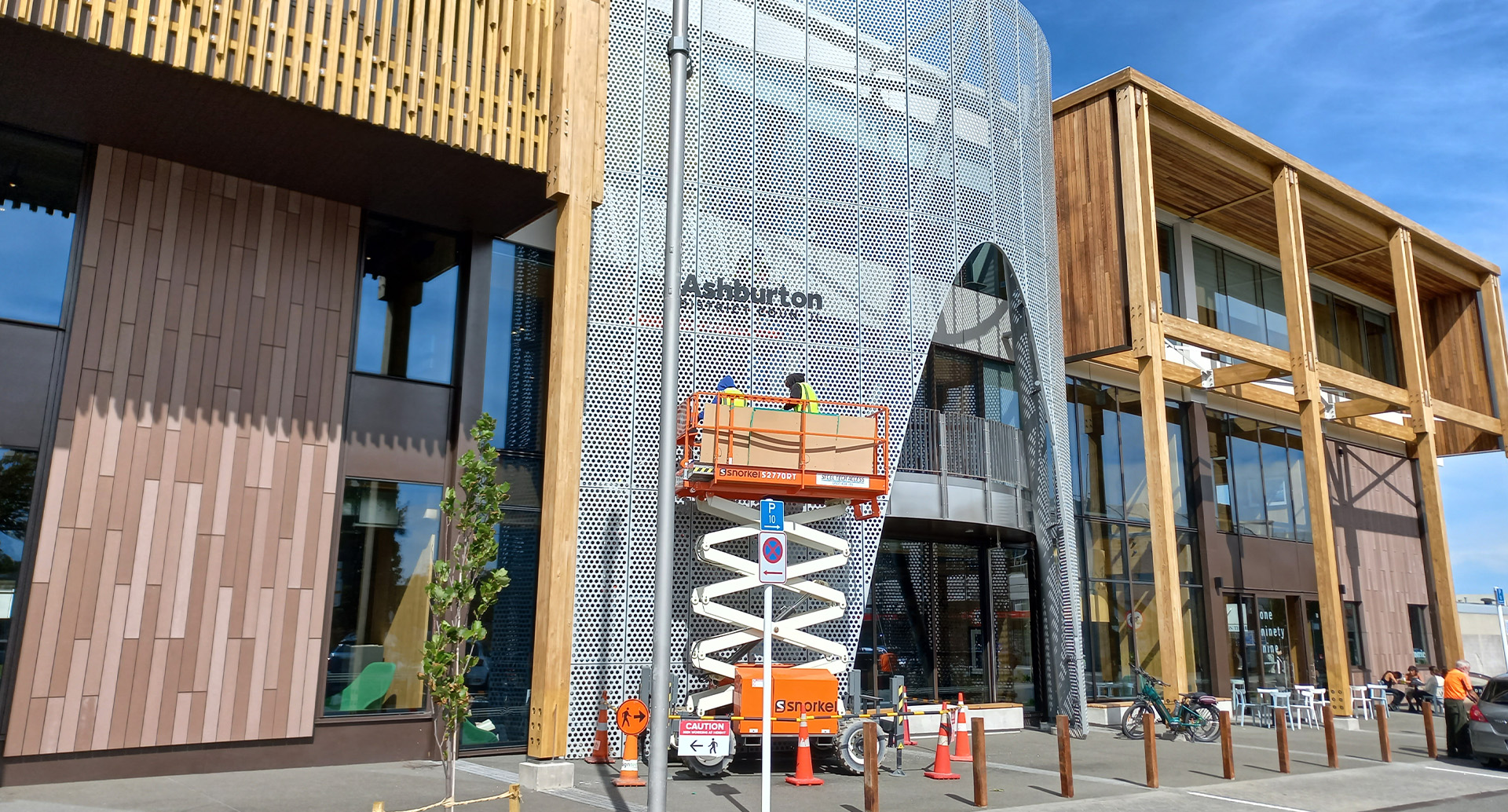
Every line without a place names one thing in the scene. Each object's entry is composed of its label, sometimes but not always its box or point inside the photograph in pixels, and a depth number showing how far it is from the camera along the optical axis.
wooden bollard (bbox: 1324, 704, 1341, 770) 14.87
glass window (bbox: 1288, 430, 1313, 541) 28.84
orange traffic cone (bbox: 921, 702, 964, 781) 13.02
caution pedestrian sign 12.14
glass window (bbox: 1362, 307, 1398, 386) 35.06
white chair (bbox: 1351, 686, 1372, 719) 25.22
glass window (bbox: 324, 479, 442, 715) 13.38
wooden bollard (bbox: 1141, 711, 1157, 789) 12.16
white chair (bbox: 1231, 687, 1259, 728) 23.21
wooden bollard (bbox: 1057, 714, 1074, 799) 11.52
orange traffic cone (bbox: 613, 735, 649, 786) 11.68
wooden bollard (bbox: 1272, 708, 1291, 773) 14.21
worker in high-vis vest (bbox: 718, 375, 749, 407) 13.72
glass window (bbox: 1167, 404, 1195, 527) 25.84
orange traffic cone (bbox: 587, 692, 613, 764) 13.38
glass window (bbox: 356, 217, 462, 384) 14.43
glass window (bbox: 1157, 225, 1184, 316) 27.00
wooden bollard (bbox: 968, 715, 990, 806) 10.89
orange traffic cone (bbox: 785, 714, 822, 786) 12.02
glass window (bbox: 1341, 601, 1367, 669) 29.31
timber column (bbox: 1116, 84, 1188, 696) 20.31
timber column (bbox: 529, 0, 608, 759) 13.40
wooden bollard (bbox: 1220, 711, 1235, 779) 13.26
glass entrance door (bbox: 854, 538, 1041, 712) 18.84
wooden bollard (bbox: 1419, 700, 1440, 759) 16.20
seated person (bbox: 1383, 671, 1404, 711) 27.47
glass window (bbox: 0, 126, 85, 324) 11.96
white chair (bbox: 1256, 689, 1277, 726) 22.70
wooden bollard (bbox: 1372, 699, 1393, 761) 15.66
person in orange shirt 16.11
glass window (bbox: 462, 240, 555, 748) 14.26
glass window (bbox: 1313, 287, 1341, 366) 32.84
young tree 9.26
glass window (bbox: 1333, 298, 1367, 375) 33.88
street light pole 8.59
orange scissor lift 13.02
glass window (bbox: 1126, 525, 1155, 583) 23.97
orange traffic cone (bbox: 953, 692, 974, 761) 14.84
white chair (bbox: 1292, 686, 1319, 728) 22.80
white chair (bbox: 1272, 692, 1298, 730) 22.15
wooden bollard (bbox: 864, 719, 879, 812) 10.17
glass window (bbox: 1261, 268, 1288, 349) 30.12
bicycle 18.84
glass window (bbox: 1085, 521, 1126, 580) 23.16
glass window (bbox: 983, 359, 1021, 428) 21.02
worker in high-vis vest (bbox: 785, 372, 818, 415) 14.02
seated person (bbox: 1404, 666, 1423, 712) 26.47
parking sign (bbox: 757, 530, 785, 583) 9.47
